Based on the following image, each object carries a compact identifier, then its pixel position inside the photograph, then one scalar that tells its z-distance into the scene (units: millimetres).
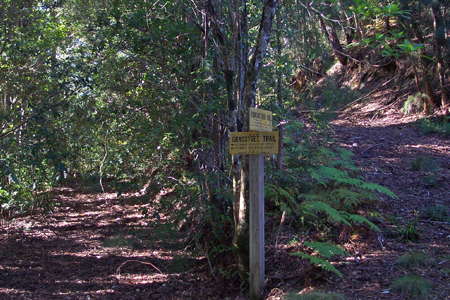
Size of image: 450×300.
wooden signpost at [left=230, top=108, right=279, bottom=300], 5438
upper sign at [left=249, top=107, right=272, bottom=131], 5270
